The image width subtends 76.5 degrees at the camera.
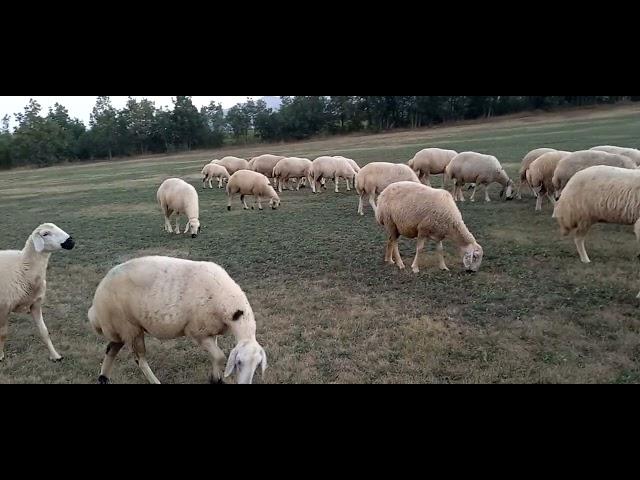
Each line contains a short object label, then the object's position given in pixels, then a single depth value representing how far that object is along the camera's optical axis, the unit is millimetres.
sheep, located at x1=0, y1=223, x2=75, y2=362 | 5500
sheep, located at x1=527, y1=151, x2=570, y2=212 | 12041
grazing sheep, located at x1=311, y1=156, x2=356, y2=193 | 18641
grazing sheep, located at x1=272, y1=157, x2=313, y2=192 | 20281
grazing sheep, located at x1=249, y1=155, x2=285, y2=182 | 22266
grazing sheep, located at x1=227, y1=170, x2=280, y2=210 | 16562
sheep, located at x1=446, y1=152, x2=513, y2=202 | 14094
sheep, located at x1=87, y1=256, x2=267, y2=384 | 4328
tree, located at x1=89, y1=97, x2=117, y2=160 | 45438
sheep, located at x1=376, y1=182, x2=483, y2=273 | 7969
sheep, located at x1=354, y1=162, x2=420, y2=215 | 12328
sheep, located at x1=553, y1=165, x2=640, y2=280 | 7223
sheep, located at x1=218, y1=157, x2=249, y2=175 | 23586
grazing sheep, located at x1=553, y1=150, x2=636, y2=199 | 10578
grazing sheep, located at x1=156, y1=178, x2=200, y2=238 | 11961
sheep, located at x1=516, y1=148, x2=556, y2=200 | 13695
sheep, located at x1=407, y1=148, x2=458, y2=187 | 16281
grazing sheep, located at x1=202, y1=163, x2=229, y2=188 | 22469
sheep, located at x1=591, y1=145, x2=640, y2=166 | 11234
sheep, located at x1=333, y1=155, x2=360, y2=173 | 19386
